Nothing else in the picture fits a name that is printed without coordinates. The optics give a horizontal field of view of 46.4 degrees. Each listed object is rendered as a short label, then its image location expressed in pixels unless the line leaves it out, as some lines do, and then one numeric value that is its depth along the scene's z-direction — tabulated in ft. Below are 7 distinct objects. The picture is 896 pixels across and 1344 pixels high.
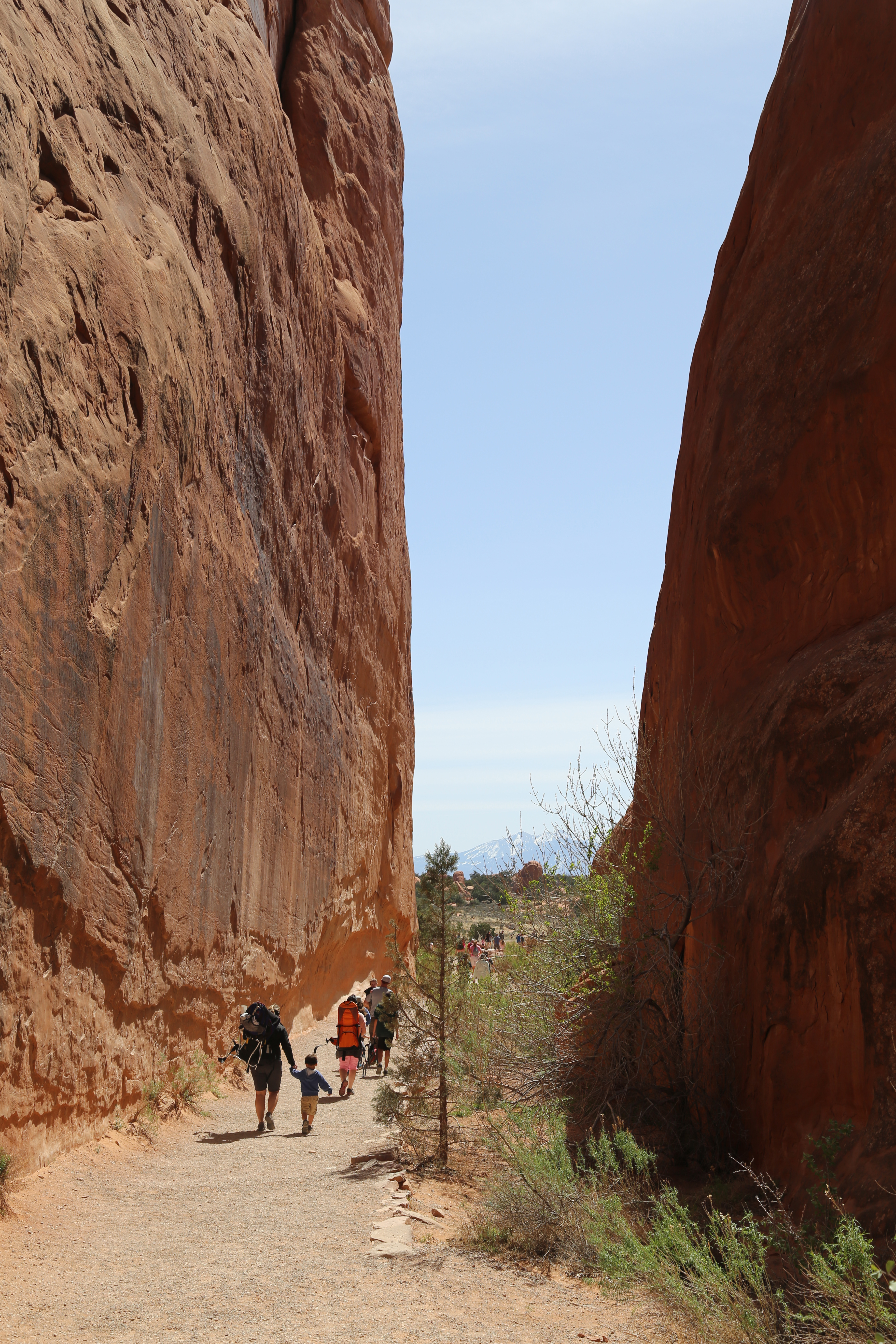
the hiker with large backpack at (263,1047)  37.50
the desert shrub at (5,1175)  24.06
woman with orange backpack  46.42
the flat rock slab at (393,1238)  24.04
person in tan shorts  37.35
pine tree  32.53
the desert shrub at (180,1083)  36.37
